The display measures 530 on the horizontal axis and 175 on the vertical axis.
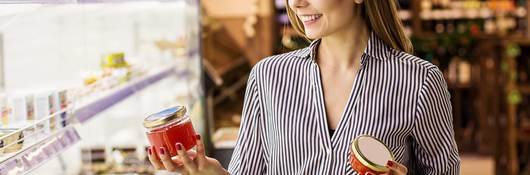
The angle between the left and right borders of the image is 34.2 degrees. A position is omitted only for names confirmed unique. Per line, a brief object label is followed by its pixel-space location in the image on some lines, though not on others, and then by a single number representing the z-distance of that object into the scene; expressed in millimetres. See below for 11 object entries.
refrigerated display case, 1879
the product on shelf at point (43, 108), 1915
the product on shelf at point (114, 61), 2826
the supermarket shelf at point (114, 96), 2197
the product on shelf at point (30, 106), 1909
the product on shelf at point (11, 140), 1621
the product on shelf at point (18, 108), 1860
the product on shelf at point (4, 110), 1763
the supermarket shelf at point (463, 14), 8938
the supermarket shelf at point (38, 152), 1617
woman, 1761
